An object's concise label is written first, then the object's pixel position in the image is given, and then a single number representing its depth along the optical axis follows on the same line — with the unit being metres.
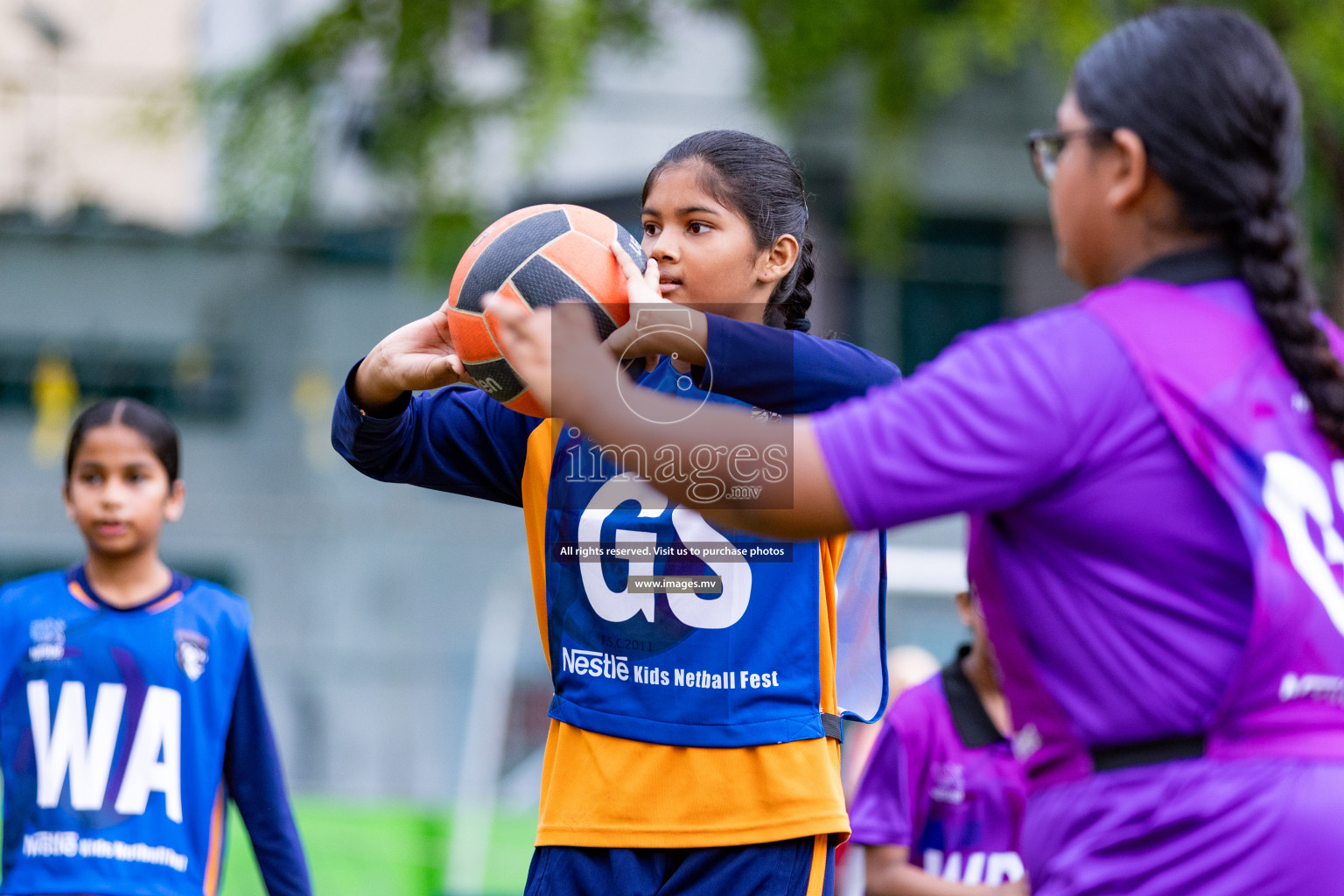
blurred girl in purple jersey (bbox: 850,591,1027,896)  7.42
